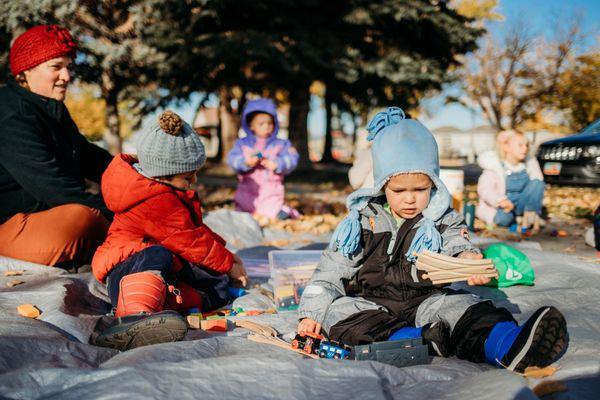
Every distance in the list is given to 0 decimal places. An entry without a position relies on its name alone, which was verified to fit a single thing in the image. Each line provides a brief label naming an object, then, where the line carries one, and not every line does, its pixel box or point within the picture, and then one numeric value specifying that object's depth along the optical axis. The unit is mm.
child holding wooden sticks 2154
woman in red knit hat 3268
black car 7715
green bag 3176
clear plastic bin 3021
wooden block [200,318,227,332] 2506
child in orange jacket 2639
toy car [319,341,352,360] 2072
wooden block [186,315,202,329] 2516
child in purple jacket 6137
